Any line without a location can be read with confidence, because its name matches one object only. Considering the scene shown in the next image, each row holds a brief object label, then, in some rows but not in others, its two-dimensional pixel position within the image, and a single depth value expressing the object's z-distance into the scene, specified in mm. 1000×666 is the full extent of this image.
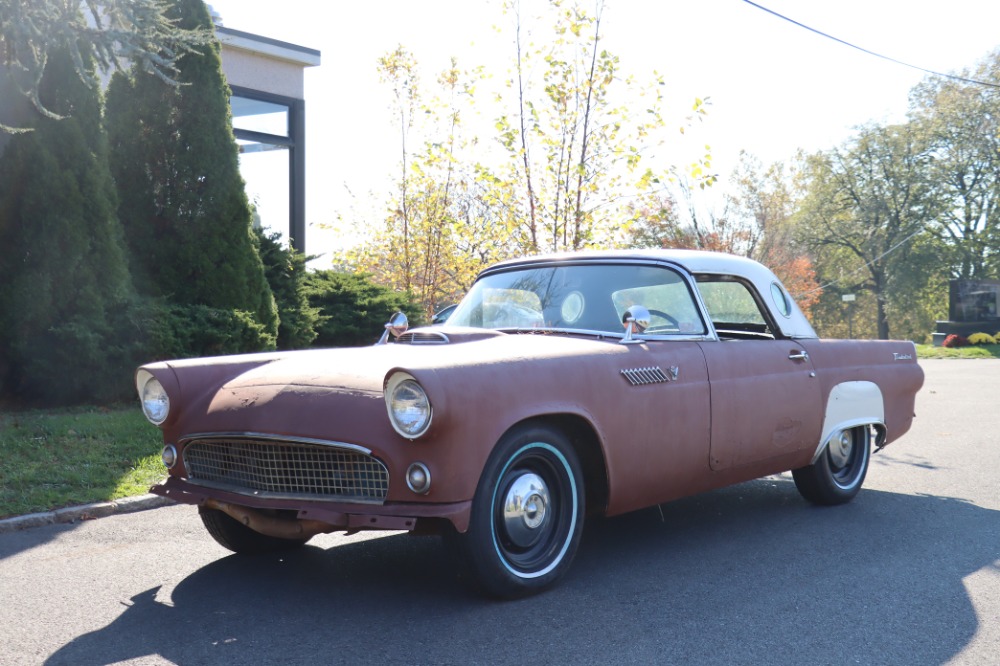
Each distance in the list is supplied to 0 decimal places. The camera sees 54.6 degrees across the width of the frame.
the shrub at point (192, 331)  9008
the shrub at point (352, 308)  13188
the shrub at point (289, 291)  11797
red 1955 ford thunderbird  3818
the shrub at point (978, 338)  35312
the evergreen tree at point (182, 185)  10352
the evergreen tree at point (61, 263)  8609
